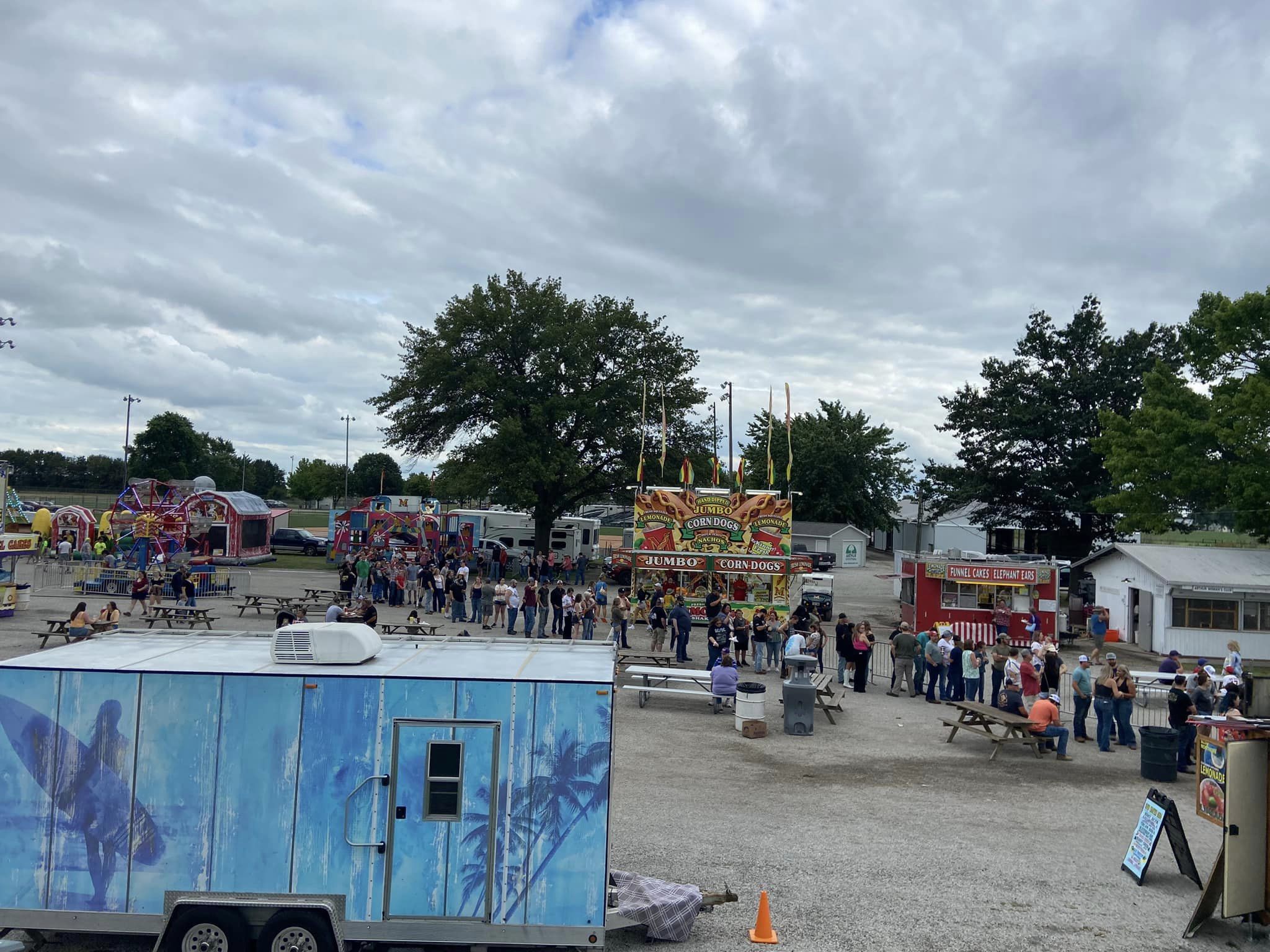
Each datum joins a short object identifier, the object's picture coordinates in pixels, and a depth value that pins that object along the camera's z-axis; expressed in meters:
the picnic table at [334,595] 28.89
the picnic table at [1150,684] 19.36
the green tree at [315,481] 118.94
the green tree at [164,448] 99.62
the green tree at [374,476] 116.94
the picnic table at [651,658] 20.58
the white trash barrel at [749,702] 15.65
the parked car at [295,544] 52.62
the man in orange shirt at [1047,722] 14.73
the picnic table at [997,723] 14.67
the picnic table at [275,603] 26.45
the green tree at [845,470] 69.62
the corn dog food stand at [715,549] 30.70
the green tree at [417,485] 112.25
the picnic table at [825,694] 17.00
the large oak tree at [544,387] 46.56
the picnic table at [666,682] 17.38
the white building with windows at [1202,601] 27.92
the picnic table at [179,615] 22.39
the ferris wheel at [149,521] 37.03
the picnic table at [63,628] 19.37
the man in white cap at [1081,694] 15.91
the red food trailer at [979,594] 28.66
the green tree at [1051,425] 42.66
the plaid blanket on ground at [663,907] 7.82
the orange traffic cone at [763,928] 7.98
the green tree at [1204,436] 30.56
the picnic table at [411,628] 20.92
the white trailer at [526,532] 49.59
